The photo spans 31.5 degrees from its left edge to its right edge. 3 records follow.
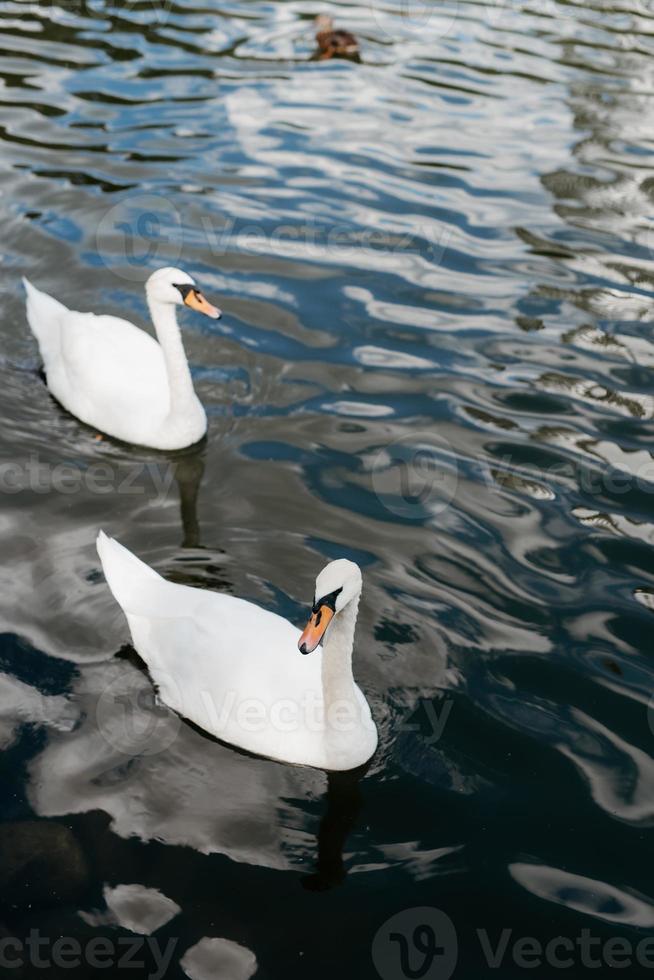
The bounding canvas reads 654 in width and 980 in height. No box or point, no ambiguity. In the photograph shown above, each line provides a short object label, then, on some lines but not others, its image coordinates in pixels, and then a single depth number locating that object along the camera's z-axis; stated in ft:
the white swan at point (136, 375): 27.50
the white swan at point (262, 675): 18.24
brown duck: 56.39
